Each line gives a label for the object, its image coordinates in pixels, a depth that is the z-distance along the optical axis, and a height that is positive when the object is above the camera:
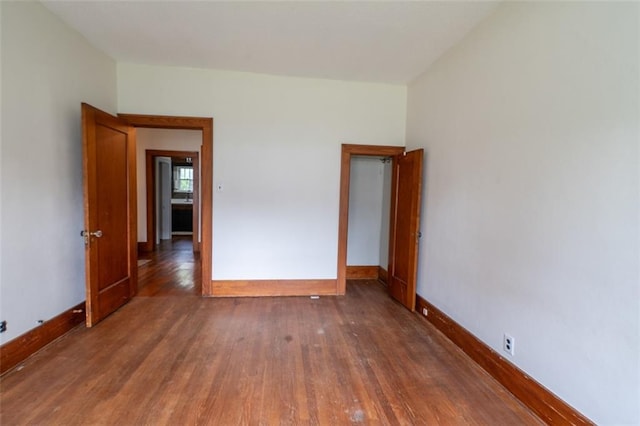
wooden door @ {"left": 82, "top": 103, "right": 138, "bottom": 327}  2.80 -0.23
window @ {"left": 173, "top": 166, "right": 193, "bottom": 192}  9.94 +0.44
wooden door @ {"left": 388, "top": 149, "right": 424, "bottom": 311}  3.44 -0.33
